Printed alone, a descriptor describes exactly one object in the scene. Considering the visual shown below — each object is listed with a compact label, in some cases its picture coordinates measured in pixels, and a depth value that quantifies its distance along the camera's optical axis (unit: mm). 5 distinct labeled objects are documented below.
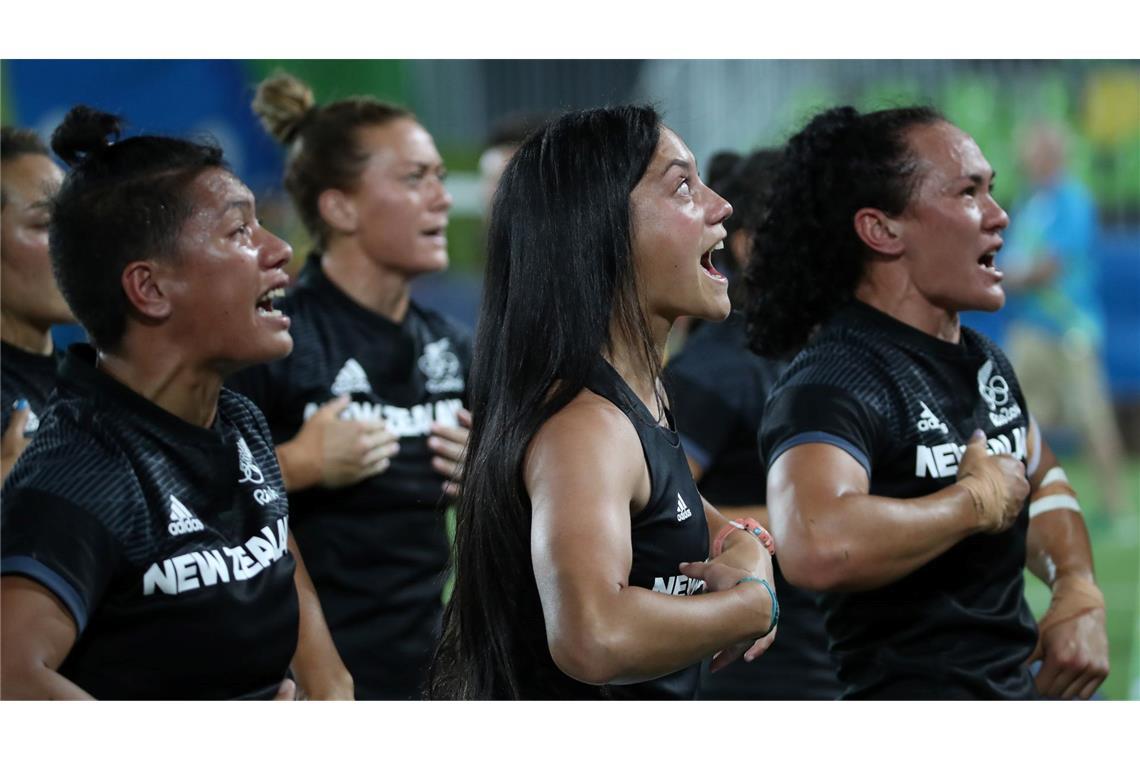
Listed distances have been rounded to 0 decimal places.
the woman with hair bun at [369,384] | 7359
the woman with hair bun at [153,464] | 4223
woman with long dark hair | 4020
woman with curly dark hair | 5187
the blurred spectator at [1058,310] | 18453
